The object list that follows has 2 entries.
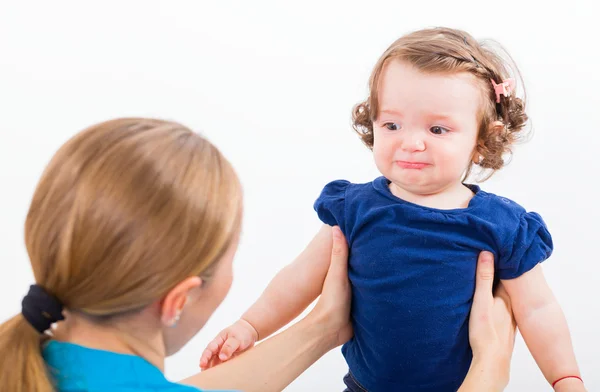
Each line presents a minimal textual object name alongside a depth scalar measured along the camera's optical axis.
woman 1.24
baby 1.47
